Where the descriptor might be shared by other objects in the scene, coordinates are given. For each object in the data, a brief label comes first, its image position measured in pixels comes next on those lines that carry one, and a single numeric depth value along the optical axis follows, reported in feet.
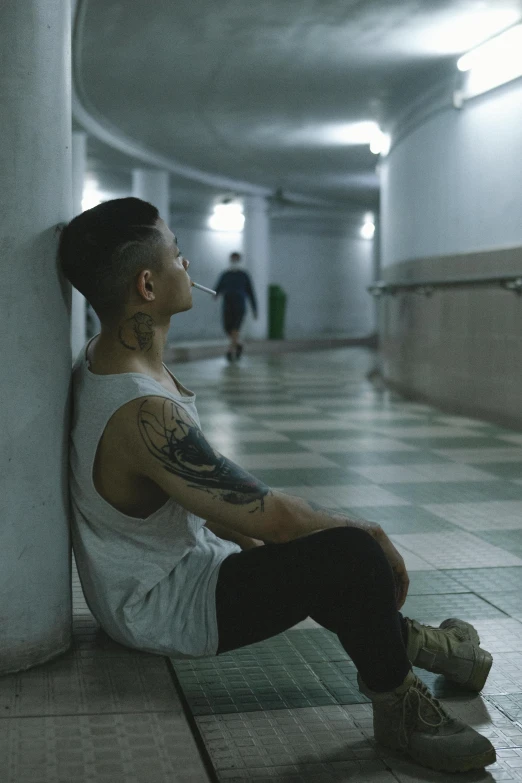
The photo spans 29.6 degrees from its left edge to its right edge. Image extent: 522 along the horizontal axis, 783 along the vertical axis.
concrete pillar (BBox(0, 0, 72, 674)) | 9.20
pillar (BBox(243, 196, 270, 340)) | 87.35
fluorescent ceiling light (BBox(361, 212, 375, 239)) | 104.99
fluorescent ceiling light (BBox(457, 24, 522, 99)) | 30.99
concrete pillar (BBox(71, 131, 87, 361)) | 53.88
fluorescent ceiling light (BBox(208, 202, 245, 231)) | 94.53
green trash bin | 92.84
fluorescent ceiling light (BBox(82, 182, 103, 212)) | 84.53
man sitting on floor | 8.16
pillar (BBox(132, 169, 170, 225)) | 70.85
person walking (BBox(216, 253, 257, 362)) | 65.41
